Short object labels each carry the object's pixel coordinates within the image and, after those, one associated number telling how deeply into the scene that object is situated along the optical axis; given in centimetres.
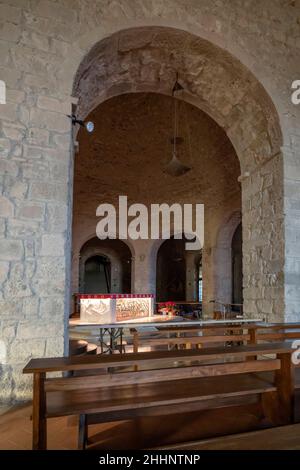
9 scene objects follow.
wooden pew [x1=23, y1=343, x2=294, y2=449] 162
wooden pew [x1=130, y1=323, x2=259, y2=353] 270
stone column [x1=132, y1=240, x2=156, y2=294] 1048
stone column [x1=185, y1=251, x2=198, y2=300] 1396
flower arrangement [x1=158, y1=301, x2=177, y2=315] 836
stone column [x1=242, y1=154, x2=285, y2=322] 393
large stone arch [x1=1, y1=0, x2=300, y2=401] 284
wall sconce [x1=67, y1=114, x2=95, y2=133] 320
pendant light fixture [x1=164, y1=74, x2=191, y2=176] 600
